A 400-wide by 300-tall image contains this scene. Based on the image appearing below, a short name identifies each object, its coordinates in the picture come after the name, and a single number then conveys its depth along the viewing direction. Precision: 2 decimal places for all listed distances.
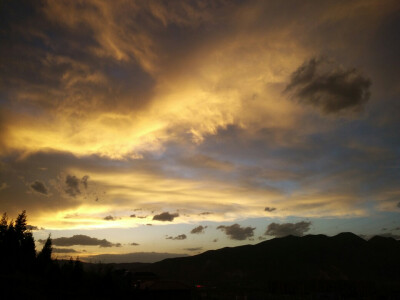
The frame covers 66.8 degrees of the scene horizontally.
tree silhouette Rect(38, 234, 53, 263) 77.88
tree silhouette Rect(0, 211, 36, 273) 58.85
